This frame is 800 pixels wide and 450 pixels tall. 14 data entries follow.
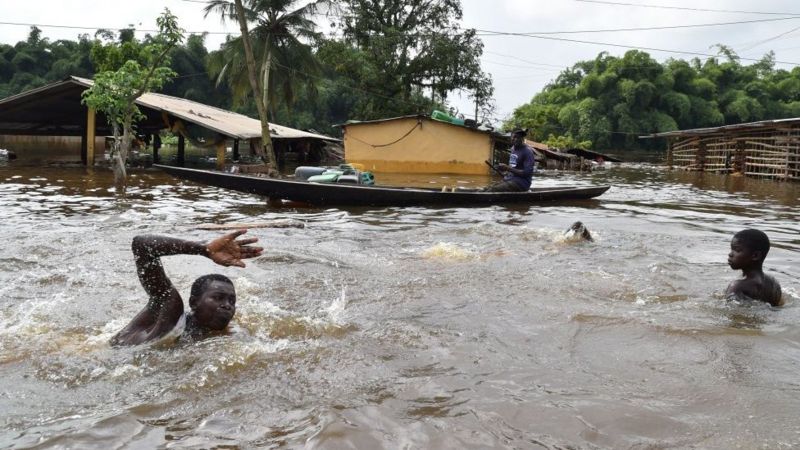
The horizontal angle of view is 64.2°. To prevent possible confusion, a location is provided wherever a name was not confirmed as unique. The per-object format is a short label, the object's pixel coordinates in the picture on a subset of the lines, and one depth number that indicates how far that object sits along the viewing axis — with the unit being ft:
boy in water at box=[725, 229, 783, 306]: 17.92
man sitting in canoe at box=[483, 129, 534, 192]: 44.73
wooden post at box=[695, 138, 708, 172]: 95.66
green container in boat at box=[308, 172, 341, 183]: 43.21
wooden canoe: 39.75
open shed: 67.46
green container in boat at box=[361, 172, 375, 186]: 46.19
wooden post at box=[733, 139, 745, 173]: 82.28
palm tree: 88.99
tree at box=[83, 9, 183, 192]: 51.44
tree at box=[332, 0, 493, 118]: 113.80
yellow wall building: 84.84
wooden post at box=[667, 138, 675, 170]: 108.80
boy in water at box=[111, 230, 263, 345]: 12.48
